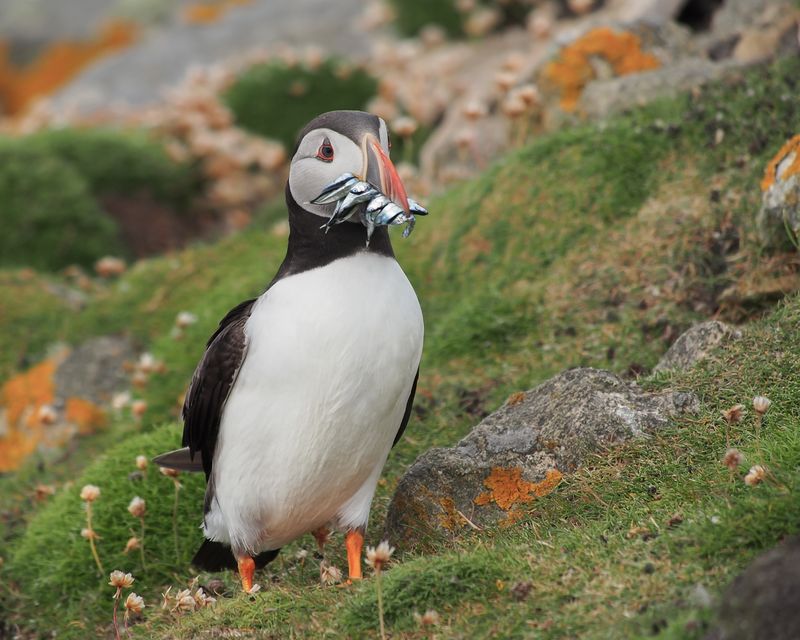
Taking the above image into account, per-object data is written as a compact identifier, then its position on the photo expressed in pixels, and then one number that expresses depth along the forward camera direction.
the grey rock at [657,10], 19.45
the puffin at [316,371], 9.83
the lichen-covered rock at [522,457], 10.58
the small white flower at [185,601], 10.29
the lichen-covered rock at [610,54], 17.59
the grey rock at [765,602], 6.83
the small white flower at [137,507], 11.86
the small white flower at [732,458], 8.99
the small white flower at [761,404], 9.33
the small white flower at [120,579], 10.10
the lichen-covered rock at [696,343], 11.36
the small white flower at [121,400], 14.94
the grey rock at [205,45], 32.91
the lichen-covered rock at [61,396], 16.72
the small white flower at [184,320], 16.23
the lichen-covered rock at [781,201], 11.75
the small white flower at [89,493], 11.77
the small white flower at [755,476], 8.66
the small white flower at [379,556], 8.56
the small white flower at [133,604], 9.93
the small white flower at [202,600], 10.36
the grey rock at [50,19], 44.47
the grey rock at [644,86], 16.16
